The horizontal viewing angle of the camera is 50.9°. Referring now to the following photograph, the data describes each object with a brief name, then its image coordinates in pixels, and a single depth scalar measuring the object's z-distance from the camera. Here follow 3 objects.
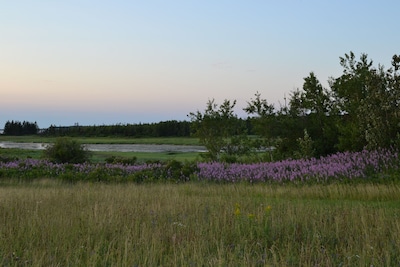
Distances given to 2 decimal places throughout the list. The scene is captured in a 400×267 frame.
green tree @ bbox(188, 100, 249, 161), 22.39
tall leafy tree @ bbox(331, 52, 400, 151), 15.08
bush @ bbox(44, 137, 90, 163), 24.64
